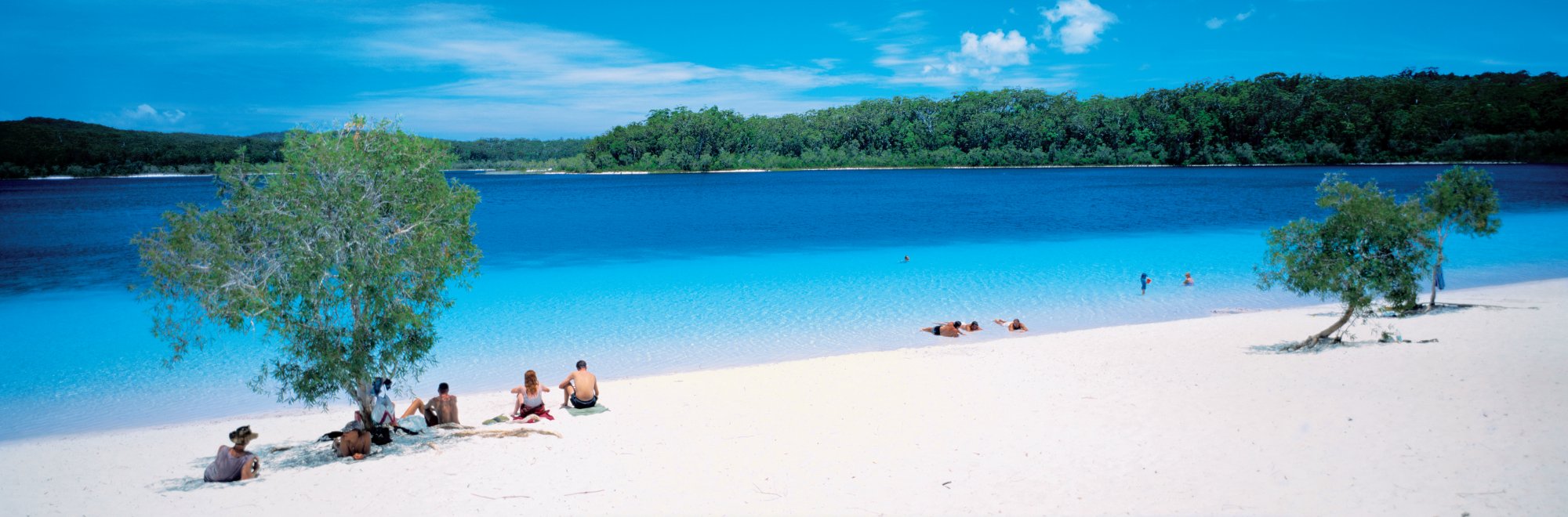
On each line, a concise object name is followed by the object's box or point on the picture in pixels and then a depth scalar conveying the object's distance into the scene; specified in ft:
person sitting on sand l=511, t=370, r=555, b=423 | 39.34
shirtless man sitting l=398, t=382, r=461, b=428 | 38.75
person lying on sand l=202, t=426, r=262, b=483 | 31.24
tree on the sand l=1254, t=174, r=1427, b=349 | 44.93
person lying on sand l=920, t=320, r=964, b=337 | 61.72
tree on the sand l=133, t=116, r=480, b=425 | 30.50
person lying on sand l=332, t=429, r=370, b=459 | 33.96
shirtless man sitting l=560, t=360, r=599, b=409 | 41.19
